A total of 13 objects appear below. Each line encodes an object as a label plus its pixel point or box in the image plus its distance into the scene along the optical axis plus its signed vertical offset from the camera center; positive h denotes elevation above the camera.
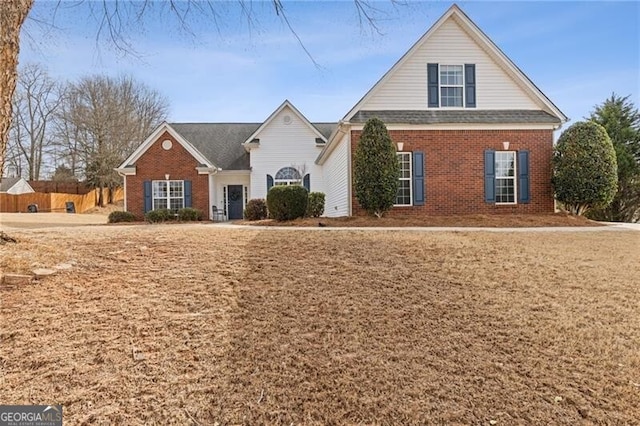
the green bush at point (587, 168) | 13.03 +1.06
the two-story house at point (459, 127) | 13.68 +2.55
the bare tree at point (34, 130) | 35.50 +7.19
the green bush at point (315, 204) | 15.64 +0.00
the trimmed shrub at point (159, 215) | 17.73 -0.42
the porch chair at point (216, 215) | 20.41 -0.49
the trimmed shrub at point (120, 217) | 17.83 -0.46
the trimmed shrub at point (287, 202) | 12.69 +0.08
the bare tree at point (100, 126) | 35.62 +7.19
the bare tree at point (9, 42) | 5.24 +2.18
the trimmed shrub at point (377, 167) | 12.44 +1.10
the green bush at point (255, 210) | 17.34 -0.22
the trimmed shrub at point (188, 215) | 18.12 -0.41
